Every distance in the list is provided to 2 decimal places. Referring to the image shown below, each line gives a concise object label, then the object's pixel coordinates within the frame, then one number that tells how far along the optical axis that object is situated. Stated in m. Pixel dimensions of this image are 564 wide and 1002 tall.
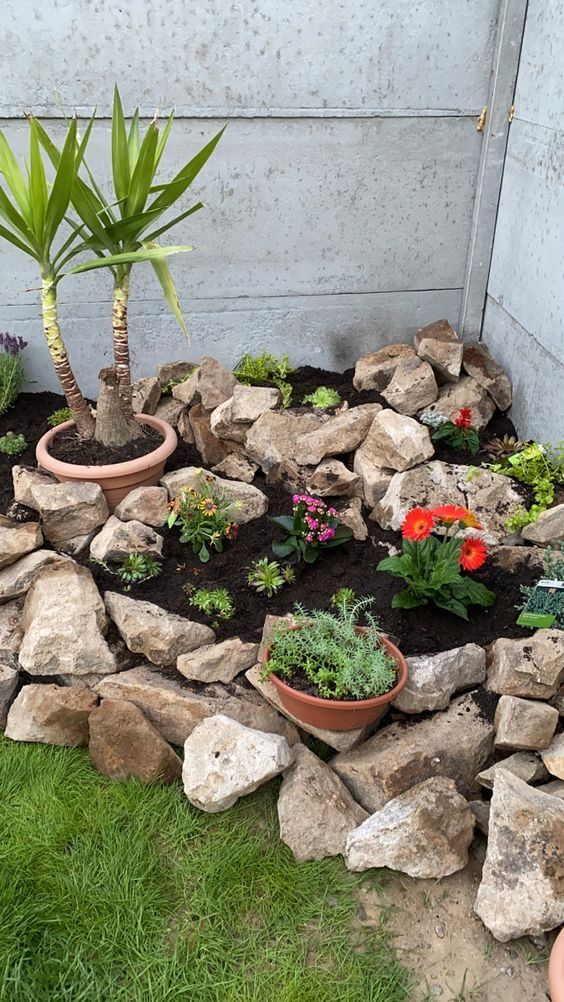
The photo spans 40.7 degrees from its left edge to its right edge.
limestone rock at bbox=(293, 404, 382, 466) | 3.73
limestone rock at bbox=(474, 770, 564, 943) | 2.12
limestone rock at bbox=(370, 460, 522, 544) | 3.41
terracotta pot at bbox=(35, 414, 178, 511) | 3.49
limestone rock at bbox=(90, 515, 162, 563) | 3.26
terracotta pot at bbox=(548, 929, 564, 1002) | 1.75
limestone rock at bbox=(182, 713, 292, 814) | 2.47
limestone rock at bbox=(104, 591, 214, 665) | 2.91
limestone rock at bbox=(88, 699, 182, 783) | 2.63
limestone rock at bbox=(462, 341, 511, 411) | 4.19
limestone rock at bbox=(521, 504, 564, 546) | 3.24
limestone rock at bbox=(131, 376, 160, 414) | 4.18
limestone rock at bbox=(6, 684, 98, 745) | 2.74
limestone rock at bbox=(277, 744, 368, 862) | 2.42
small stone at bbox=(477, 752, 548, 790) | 2.52
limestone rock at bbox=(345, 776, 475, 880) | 2.29
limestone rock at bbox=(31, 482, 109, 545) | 3.32
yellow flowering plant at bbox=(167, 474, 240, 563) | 3.29
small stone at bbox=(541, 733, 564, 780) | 2.46
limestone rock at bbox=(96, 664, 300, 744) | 2.75
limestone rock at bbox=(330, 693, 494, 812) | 2.52
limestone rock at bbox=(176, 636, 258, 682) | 2.83
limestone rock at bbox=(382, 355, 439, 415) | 4.06
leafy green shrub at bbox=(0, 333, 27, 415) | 4.16
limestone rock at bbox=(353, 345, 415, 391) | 4.23
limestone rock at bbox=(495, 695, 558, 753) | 2.52
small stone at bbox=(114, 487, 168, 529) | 3.45
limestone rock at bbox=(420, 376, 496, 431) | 4.06
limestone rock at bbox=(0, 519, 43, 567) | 3.21
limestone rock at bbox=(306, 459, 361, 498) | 3.55
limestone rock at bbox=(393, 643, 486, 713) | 2.70
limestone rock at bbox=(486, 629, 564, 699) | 2.65
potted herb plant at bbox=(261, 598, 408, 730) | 2.53
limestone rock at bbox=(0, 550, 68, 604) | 3.16
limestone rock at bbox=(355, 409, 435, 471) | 3.60
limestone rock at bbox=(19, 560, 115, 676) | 2.89
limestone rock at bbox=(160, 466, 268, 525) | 3.51
